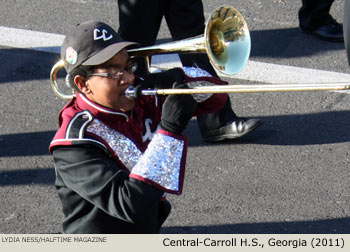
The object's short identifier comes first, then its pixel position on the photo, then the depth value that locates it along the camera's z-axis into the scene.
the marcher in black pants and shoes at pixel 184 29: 9.77
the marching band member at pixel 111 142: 5.60
